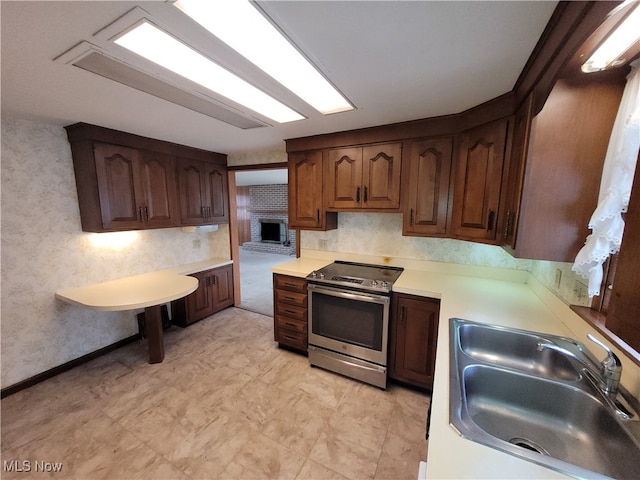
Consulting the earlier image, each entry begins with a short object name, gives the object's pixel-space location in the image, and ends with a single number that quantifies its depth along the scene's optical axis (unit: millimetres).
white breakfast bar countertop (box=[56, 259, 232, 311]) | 2203
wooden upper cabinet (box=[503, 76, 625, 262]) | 1135
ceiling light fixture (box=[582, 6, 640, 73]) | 842
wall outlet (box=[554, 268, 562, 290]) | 1601
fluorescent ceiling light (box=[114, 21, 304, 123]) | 1066
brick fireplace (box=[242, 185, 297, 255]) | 8117
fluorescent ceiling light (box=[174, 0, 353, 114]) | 906
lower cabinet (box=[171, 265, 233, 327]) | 3334
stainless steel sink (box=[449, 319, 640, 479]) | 805
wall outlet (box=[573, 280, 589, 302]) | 1345
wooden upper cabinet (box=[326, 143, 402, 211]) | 2291
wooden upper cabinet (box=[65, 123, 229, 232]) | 2326
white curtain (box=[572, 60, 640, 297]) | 964
